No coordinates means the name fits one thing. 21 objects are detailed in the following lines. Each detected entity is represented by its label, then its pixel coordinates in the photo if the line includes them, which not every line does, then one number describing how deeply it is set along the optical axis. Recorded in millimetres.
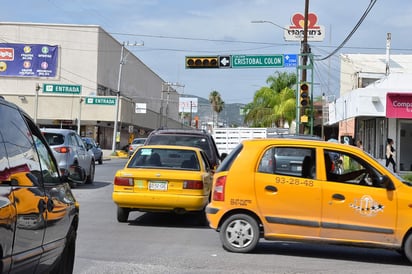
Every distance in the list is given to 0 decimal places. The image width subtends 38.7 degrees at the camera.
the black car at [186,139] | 14203
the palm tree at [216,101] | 124062
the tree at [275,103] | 55594
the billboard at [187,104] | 124562
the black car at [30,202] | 3916
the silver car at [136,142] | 34694
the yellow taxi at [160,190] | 10750
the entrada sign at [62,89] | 49469
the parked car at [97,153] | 33006
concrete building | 60594
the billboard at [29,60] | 61812
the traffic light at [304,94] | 23125
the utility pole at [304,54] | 27234
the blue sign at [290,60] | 31000
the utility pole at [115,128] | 52397
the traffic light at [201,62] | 30391
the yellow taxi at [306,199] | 8367
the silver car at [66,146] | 16797
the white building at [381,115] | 25844
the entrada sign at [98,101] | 53812
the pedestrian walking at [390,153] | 23620
